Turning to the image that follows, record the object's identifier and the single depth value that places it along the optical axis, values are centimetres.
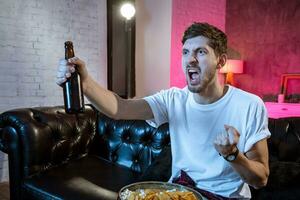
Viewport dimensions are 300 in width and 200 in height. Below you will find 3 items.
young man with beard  106
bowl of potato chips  83
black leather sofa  159
